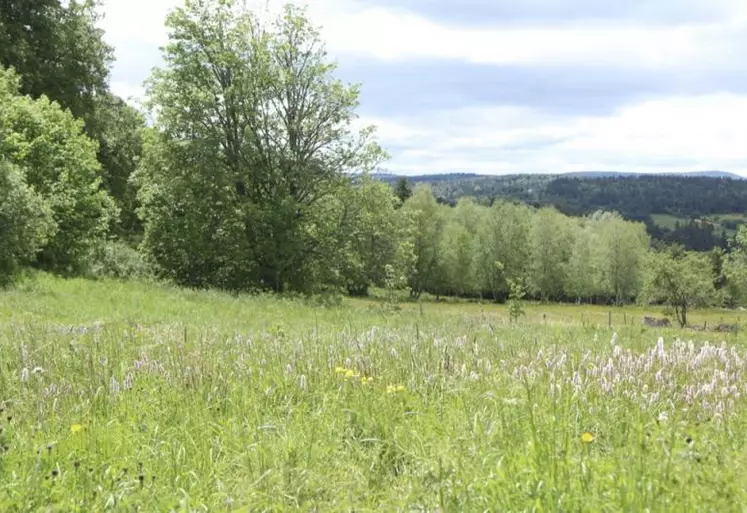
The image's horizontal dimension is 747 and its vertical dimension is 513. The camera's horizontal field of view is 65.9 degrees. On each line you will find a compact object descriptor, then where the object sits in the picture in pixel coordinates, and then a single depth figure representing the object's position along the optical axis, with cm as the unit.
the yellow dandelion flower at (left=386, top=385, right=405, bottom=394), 448
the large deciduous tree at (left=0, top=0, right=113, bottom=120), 3338
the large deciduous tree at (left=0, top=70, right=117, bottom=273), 2438
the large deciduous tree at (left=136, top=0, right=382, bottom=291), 3158
